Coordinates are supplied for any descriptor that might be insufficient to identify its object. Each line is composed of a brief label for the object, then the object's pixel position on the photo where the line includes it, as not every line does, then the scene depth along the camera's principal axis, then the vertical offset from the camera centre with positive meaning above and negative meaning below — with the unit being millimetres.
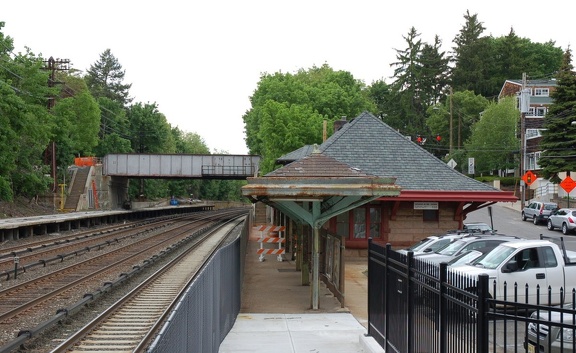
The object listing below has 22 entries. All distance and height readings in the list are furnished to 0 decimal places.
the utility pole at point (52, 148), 60031 +3411
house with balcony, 62188 +7630
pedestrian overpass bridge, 67812 +2022
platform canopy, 14789 -43
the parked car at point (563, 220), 39453 -1923
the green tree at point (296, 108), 47875 +7420
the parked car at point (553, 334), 5074 -1693
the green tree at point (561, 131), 55125 +4789
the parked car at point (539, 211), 46031 -1575
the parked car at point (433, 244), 20302 -1742
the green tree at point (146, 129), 100938 +8372
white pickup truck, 14820 -1773
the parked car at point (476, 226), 31194 -1804
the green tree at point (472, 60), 102000 +19554
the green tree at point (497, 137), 68000 +5132
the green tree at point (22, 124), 45500 +4260
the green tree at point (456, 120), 83062 +8390
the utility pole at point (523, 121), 55212 +5367
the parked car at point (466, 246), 18422 -1603
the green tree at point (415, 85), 94062 +15029
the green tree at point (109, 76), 133875 +21676
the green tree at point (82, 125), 69706 +6687
